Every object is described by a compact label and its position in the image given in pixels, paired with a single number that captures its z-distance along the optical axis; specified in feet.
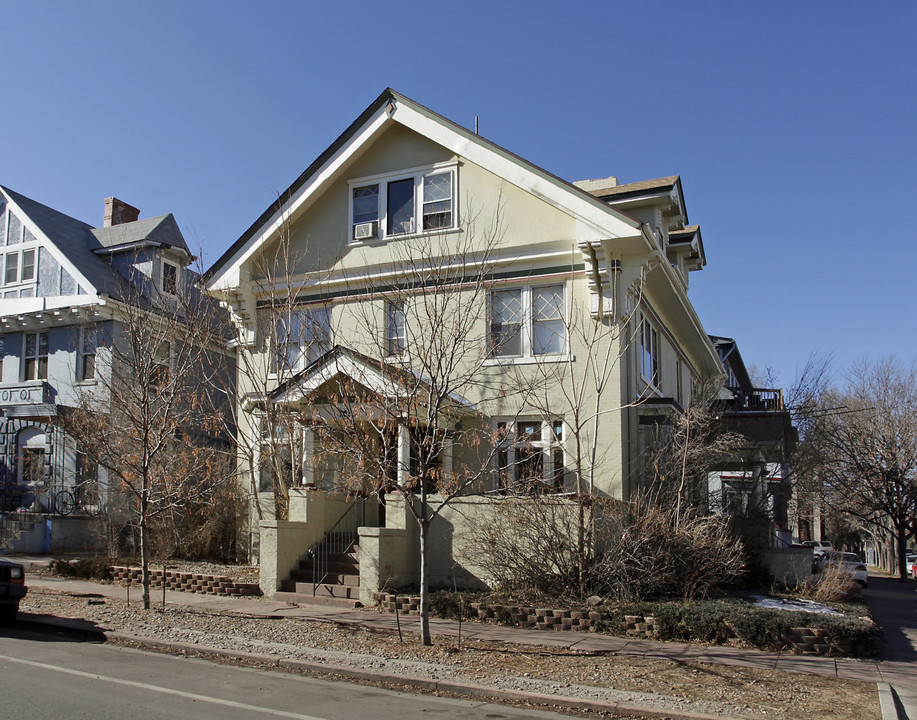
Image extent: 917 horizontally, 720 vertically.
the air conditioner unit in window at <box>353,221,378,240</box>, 57.36
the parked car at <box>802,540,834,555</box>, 120.95
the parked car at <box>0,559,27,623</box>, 37.40
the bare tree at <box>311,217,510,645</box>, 35.17
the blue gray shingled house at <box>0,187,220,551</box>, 73.31
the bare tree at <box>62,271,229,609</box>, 42.68
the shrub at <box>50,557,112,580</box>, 53.16
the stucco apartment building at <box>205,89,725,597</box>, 49.24
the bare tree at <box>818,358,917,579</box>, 113.60
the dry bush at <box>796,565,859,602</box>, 45.83
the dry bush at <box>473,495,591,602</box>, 42.24
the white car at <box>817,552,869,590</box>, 85.89
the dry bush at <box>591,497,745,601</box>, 41.01
